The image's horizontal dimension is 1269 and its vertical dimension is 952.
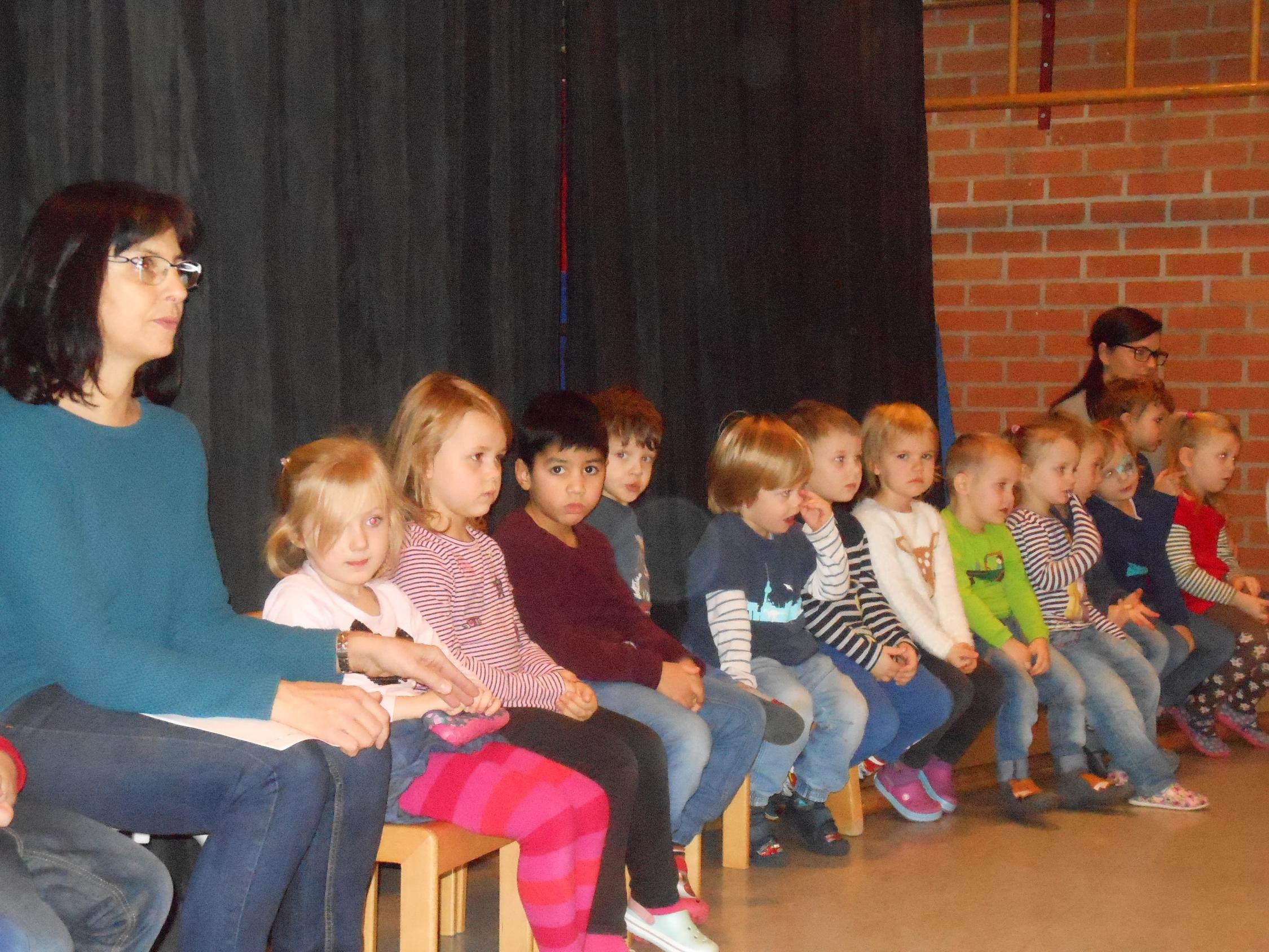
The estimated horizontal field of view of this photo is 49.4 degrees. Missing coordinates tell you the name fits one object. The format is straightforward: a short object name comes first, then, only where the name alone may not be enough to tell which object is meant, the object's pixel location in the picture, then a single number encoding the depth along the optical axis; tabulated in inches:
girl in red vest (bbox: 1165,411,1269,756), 174.6
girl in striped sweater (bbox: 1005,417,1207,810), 147.9
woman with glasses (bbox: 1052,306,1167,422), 189.9
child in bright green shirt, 145.4
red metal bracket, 211.0
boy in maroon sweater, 110.6
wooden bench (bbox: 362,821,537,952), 87.6
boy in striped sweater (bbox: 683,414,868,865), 127.8
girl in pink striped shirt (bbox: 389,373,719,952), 97.5
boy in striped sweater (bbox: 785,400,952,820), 135.8
